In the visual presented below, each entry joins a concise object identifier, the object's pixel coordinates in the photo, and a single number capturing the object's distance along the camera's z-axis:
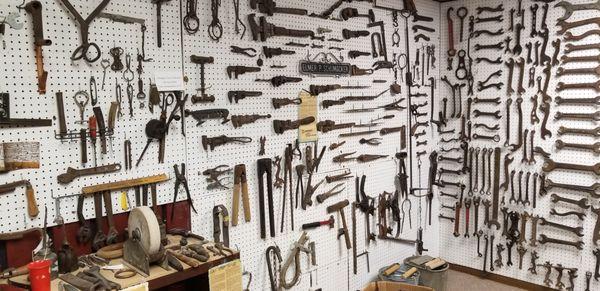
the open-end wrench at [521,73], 4.15
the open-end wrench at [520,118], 4.19
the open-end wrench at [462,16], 4.55
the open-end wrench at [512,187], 4.28
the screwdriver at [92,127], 2.33
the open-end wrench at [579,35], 3.71
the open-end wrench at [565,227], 3.90
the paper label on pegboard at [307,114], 3.38
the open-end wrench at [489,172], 4.44
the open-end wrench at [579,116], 3.77
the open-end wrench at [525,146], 4.17
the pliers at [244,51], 2.93
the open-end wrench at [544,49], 3.98
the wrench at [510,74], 4.22
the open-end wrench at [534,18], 4.04
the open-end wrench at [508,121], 4.28
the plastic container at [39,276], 1.81
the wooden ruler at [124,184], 2.33
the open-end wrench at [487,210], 4.46
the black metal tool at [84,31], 2.23
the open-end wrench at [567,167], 3.78
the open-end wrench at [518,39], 4.14
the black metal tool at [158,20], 2.56
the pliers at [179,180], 2.69
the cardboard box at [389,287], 3.67
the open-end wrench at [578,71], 3.73
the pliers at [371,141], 3.94
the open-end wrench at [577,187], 3.79
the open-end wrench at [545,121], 4.02
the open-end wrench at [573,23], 3.70
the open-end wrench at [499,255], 4.41
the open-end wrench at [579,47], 3.72
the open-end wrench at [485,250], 4.50
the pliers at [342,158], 3.69
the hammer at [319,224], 3.47
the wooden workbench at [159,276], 1.92
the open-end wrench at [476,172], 4.52
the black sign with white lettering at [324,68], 3.37
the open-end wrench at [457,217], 4.69
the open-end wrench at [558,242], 3.90
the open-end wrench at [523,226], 4.21
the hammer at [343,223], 3.76
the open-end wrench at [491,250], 4.47
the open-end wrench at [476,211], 4.53
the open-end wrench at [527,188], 4.19
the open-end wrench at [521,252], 4.25
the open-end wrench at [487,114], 4.36
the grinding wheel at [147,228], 2.06
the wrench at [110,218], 2.39
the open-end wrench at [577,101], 3.76
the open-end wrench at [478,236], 4.54
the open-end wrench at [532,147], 4.13
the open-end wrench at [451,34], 4.64
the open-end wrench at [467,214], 4.61
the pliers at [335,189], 3.66
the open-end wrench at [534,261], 4.18
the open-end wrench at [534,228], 4.15
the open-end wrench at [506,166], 4.30
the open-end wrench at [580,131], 3.77
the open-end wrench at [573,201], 3.84
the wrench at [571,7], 3.71
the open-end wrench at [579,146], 3.77
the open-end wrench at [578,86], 3.74
